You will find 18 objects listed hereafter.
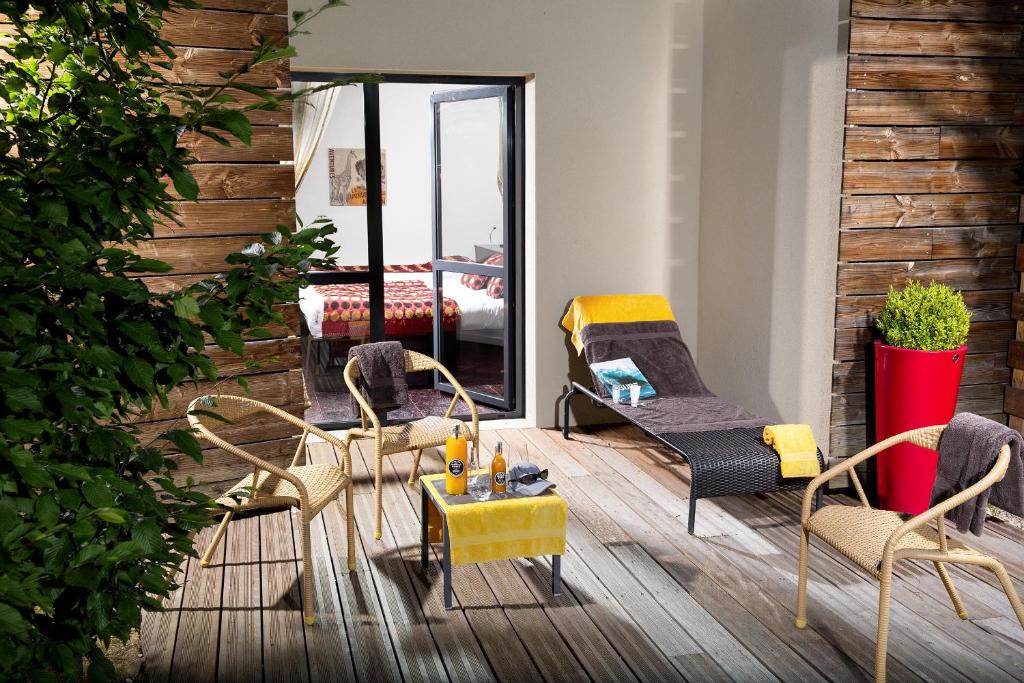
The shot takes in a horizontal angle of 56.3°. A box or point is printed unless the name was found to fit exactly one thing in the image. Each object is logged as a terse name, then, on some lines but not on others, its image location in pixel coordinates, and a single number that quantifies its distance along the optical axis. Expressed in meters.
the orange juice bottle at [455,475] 3.81
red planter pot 4.56
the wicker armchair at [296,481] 3.61
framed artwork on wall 6.23
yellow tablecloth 3.66
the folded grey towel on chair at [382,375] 5.14
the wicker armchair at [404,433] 4.61
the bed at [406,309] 6.35
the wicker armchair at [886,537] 3.06
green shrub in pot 4.57
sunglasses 3.95
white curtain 6.21
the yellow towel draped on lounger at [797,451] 4.49
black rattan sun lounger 4.49
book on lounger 5.68
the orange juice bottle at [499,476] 3.83
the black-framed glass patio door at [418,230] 6.24
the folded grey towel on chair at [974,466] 3.24
